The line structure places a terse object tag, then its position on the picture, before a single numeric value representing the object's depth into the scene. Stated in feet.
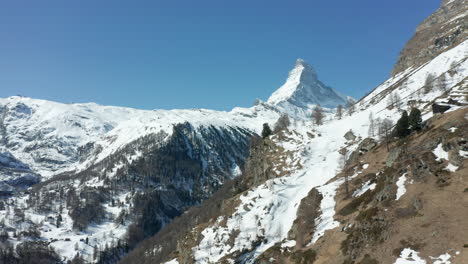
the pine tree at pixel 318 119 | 639.76
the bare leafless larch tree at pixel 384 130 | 312.58
